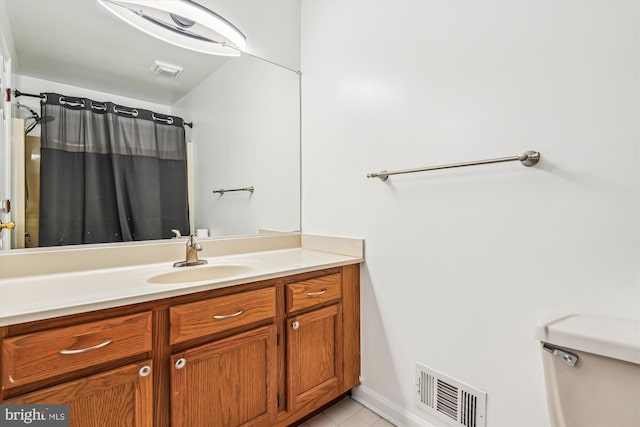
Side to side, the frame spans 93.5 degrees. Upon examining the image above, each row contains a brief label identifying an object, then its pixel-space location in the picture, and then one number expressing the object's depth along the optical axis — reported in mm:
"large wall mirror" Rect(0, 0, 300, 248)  1239
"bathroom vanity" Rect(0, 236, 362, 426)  825
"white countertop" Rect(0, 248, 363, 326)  816
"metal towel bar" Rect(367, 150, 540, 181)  1036
